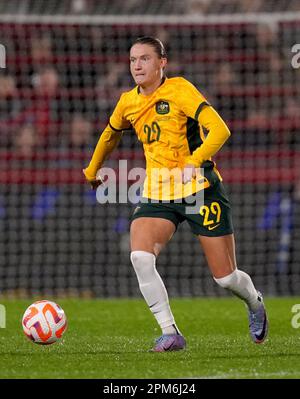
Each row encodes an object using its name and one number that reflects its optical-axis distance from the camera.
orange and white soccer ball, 13.87
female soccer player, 13.84
